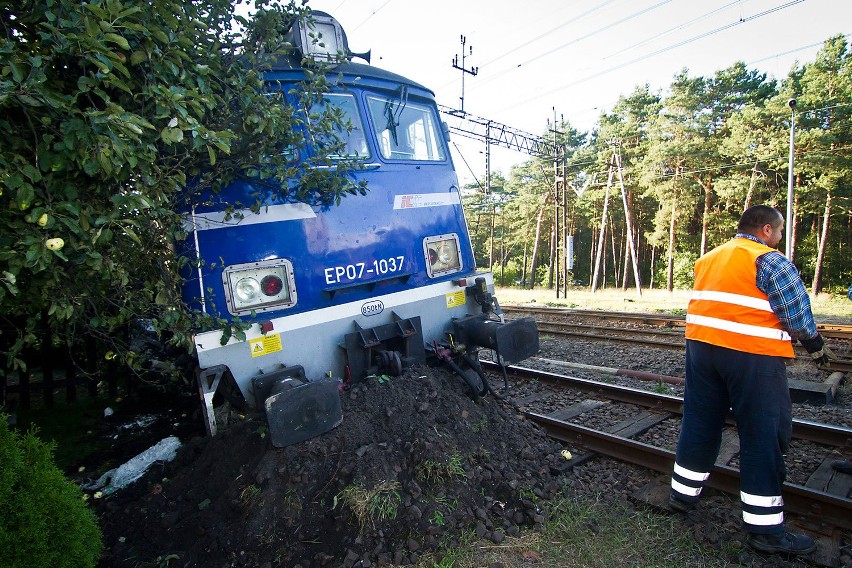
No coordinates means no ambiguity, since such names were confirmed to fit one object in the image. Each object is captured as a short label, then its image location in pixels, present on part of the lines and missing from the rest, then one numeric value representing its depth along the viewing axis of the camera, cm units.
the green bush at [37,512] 238
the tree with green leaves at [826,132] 2511
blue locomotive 375
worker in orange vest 302
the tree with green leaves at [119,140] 224
